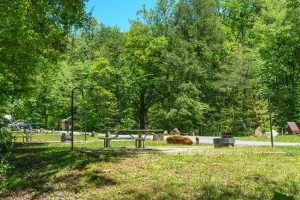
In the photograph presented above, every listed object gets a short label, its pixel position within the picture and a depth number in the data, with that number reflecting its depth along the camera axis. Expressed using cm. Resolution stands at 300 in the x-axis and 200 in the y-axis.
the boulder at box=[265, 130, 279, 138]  2261
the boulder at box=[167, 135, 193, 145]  1754
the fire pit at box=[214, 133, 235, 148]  1440
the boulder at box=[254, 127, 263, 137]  2447
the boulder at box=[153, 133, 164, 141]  2220
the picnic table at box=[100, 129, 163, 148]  1458
